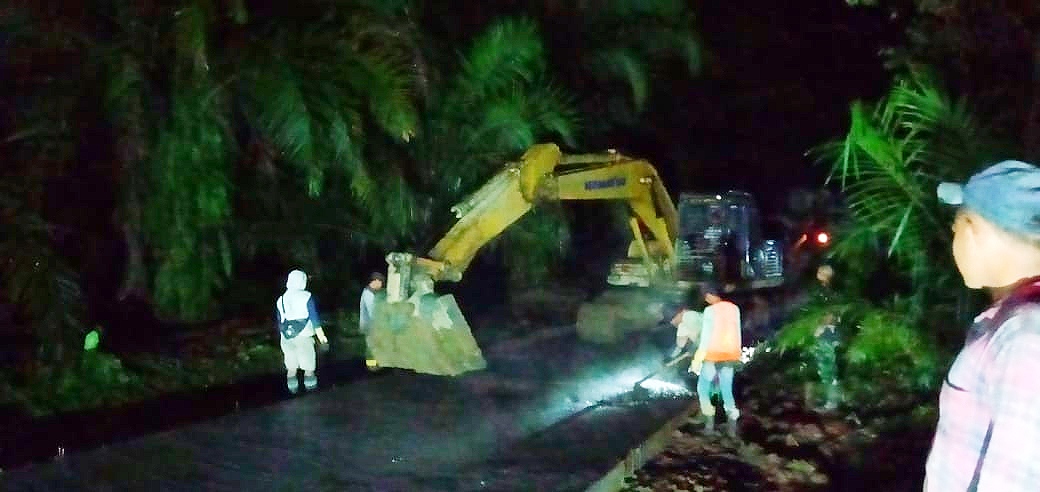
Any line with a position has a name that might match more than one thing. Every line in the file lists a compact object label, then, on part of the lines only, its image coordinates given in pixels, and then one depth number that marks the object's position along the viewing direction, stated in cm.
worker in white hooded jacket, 868
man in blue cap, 219
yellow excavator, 884
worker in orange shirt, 696
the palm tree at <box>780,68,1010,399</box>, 686
